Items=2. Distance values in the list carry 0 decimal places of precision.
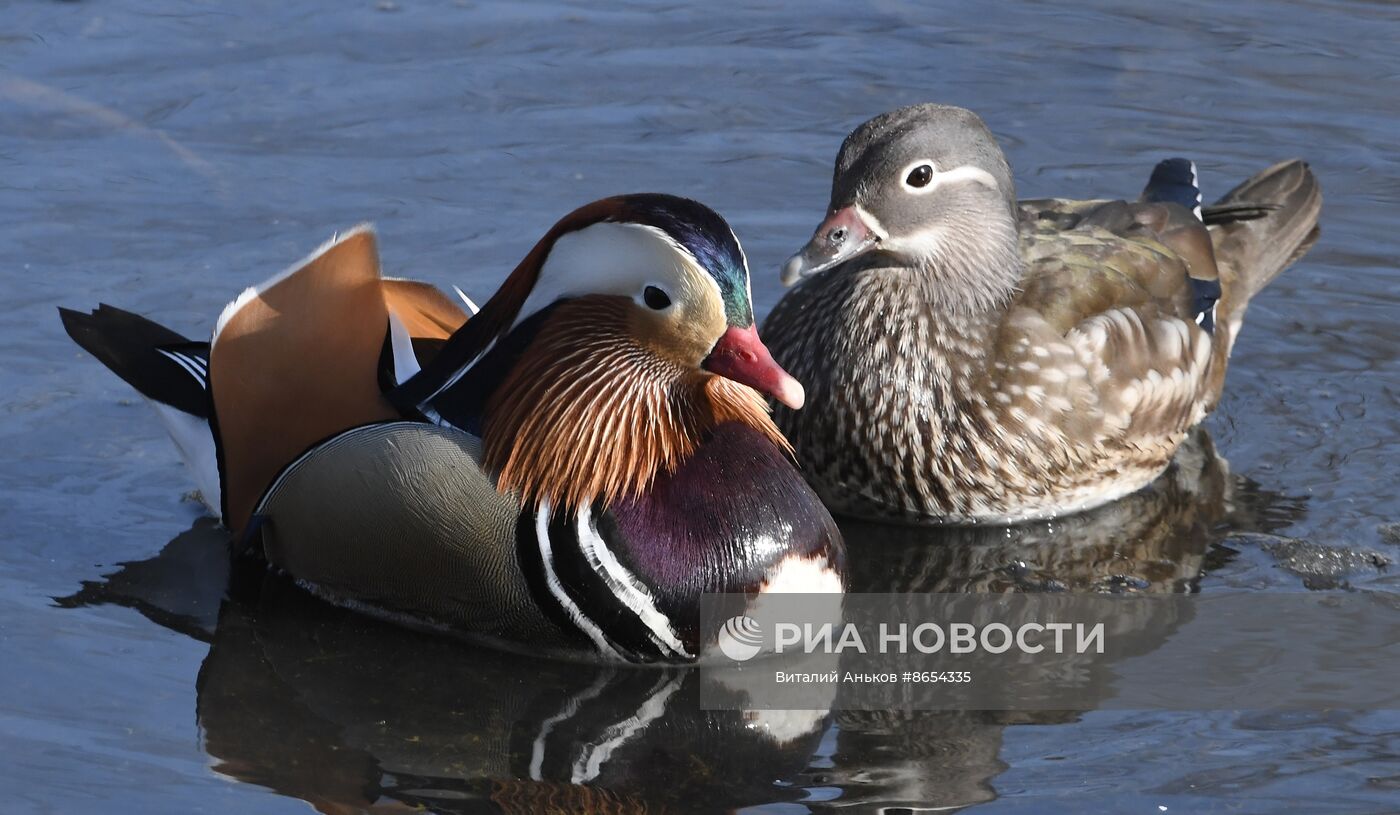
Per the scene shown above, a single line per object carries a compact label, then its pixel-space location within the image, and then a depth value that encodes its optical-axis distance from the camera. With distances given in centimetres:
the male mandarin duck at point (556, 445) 984
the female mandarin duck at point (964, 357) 1187
